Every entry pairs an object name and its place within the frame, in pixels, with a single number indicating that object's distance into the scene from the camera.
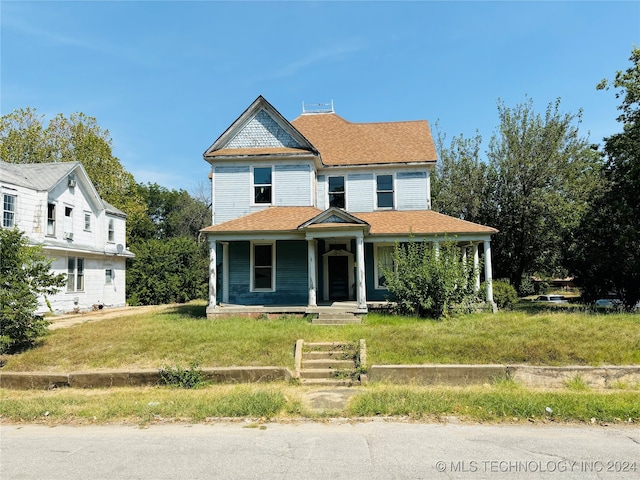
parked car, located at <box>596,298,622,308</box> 21.91
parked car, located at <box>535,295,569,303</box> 37.03
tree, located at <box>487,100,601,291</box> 24.23
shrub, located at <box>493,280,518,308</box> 20.06
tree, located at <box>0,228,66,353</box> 11.56
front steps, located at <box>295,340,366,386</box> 9.84
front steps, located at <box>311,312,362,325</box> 14.53
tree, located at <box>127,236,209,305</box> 30.59
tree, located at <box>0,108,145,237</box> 33.00
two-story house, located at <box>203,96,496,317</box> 16.45
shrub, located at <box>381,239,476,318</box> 14.15
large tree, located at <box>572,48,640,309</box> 18.09
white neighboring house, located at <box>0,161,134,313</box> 21.06
